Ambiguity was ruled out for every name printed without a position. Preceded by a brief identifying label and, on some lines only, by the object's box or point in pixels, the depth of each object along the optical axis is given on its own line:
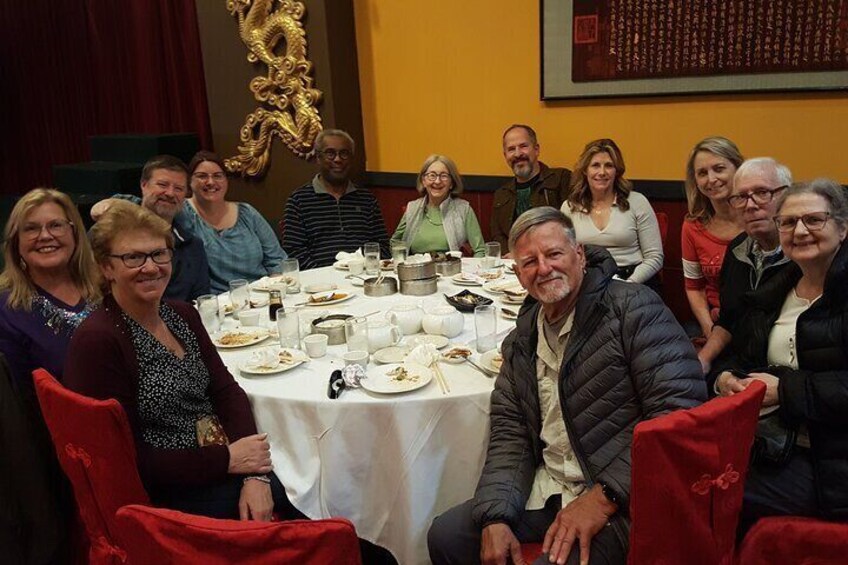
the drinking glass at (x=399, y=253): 2.97
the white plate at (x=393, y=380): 1.70
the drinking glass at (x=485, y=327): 1.96
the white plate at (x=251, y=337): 2.11
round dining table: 1.69
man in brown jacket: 3.59
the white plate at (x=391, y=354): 1.92
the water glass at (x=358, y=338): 1.96
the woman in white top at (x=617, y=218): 3.17
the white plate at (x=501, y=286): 2.48
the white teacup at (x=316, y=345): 1.96
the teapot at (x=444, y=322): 2.07
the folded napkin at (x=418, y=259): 2.66
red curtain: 5.46
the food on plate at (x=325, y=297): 2.50
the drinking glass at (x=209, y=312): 2.26
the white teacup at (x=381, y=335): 1.98
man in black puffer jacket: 1.47
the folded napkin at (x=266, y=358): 1.92
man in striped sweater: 3.62
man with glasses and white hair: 2.11
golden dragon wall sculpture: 4.43
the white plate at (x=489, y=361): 1.80
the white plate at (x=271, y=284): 2.70
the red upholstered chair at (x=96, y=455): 1.33
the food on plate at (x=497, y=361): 1.82
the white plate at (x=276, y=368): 1.88
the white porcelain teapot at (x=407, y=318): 2.13
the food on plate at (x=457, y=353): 1.89
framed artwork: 3.13
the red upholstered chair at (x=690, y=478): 1.13
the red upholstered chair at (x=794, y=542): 1.37
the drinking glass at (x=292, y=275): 2.69
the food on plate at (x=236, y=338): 2.13
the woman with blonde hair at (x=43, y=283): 1.87
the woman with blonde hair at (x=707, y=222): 2.65
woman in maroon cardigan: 1.57
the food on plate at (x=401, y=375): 1.76
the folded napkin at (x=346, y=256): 3.01
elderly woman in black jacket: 1.54
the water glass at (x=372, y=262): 2.84
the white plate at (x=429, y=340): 2.02
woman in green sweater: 3.54
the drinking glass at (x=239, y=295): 2.50
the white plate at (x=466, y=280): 2.66
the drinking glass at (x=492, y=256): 2.90
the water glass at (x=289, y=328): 2.04
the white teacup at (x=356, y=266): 2.91
